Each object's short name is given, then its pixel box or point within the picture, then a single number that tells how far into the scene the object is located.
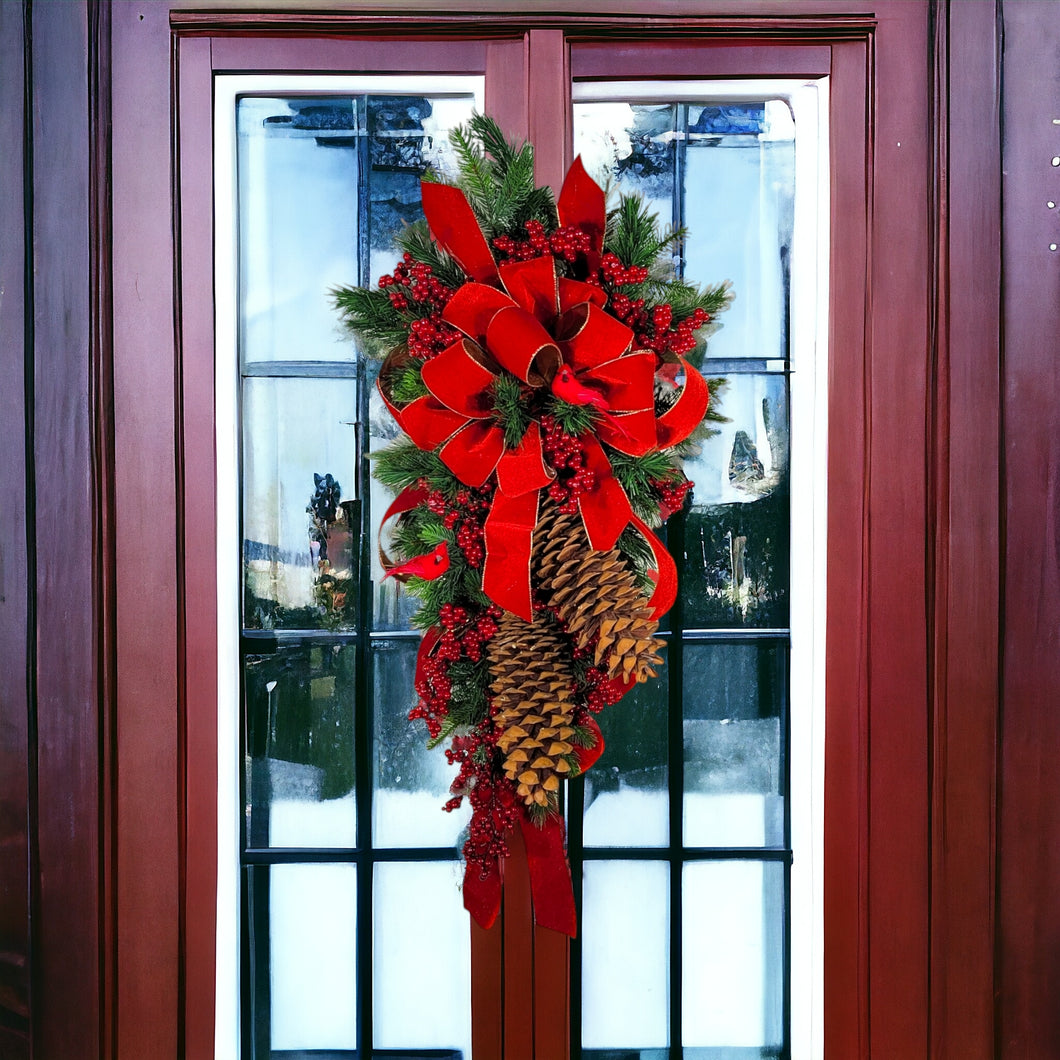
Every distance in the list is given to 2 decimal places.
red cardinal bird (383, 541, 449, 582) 0.85
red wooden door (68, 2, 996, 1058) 1.04
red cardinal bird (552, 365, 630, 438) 0.79
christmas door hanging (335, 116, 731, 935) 0.80
